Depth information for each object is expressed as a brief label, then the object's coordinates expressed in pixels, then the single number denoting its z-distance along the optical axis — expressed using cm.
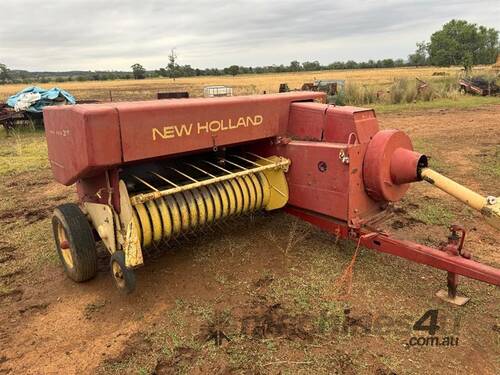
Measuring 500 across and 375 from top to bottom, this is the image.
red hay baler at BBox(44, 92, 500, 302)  300
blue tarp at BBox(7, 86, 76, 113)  1358
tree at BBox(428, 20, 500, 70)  4800
